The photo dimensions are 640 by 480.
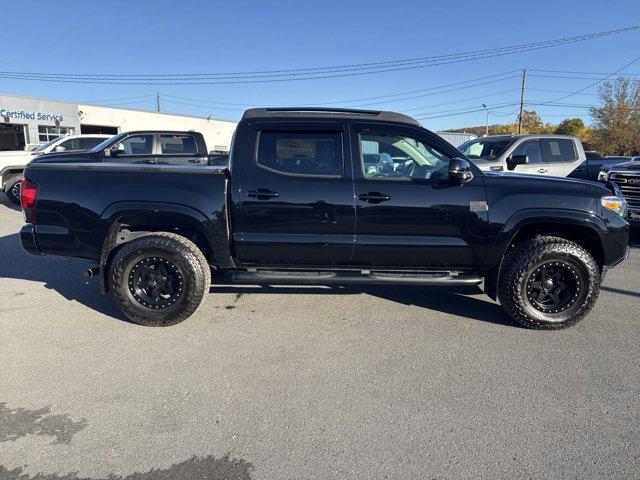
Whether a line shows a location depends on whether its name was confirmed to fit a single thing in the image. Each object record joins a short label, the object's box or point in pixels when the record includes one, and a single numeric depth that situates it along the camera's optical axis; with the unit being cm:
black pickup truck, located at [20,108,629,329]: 388
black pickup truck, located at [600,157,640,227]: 767
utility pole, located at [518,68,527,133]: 4301
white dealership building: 2869
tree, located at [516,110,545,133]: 6519
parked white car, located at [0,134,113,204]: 1120
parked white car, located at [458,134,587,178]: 915
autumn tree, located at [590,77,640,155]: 4044
